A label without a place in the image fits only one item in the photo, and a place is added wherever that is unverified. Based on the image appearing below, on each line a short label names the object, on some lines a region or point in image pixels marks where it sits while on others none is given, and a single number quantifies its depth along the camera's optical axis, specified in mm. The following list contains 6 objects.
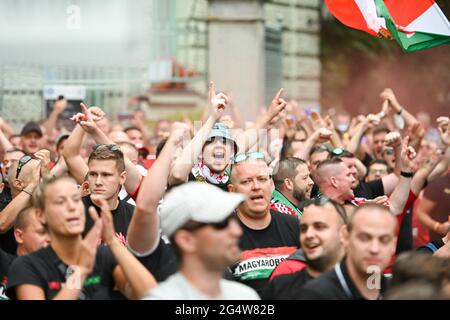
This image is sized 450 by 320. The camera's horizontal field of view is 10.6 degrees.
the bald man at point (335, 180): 16295
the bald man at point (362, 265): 10414
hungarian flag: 17949
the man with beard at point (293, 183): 16724
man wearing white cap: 9572
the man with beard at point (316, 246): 11517
